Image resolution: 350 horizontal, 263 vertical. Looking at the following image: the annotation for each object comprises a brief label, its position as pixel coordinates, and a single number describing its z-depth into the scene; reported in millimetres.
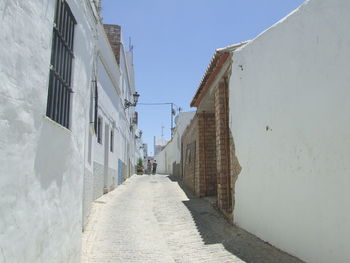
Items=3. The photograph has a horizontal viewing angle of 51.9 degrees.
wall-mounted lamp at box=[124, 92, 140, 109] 18719
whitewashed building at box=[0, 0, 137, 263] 2682
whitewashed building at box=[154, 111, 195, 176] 23844
